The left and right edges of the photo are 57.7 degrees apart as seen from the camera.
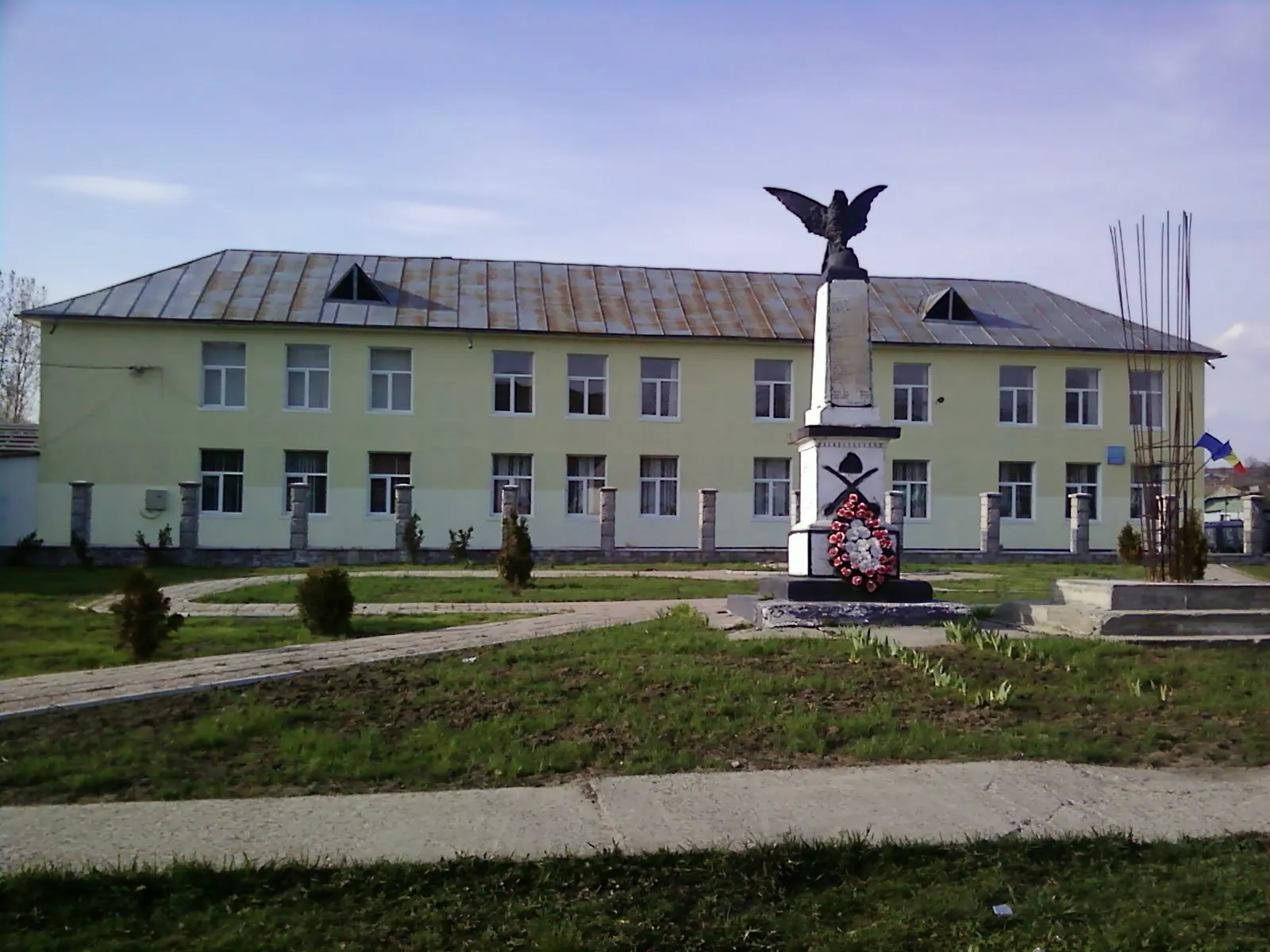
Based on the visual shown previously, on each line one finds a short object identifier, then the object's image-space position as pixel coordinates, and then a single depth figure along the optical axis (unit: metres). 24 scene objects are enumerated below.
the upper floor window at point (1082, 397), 35.12
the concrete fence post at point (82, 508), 26.22
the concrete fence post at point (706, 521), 27.59
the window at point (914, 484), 34.06
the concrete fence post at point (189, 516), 26.23
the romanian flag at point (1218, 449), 28.59
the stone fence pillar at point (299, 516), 26.39
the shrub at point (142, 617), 10.24
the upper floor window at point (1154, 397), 30.78
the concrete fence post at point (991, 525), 28.75
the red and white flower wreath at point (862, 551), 12.49
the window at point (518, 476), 32.84
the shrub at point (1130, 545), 24.43
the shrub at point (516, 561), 17.89
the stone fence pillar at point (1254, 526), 29.75
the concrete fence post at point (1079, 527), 29.98
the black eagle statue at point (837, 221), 13.90
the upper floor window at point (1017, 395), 34.88
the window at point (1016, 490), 34.47
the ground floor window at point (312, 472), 32.22
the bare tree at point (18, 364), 47.69
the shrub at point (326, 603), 11.76
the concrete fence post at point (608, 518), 27.92
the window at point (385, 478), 32.50
